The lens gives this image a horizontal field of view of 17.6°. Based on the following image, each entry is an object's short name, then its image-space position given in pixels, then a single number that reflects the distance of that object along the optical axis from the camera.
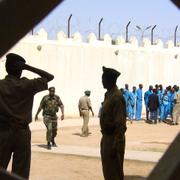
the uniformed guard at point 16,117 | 4.12
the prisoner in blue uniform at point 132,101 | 22.34
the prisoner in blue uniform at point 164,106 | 22.72
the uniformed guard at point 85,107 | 15.69
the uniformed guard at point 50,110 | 12.45
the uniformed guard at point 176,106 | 21.34
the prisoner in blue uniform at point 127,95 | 21.64
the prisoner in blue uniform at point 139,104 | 23.51
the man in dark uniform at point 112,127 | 5.62
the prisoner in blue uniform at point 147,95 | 22.23
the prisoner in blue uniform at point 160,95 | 22.77
